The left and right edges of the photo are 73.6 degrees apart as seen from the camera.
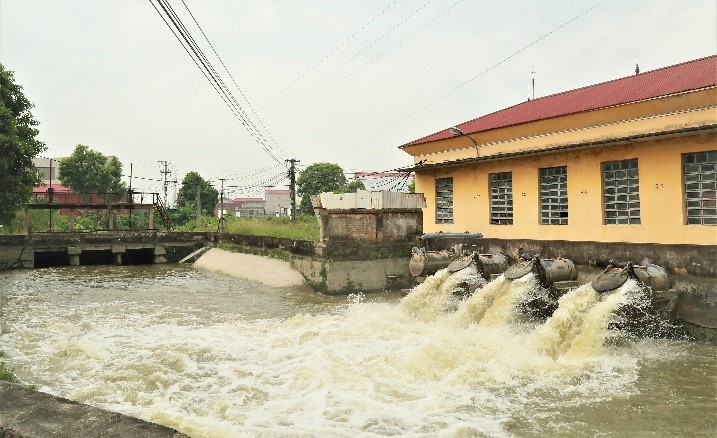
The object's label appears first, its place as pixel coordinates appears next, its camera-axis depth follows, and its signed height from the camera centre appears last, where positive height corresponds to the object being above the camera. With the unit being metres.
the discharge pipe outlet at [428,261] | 14.02 -0.84
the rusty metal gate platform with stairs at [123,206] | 28.09 +1.71
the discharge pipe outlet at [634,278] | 9.34 -0.89
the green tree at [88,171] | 52.44 +7.02
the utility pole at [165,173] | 69.61 +8.86
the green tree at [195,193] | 59.03 +5.17
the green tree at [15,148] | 20.23 +3.76
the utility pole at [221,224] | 31.02 +0.65
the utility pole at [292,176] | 43.98 +5.36
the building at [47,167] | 75.38 +10.92
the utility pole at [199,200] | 55.06 +3.92
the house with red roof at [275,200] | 114.94 +8.02
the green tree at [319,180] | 66.18 +7.39
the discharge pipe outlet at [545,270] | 10.90 -0.86
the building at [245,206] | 119.50 +7.02
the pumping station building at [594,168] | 11.57 +1.94
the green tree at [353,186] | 65.06 +6.78
